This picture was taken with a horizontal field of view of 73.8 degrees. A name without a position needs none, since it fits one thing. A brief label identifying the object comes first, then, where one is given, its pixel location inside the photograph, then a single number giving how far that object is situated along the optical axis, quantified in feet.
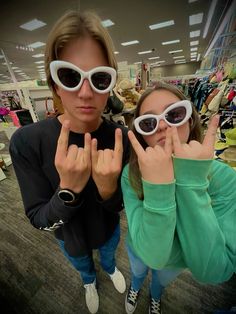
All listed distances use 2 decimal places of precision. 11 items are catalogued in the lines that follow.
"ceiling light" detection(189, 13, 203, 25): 18.90
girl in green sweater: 1.66
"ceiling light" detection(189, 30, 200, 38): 25.94
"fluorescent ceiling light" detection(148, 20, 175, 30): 20.23
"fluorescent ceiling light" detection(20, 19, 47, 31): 16.63
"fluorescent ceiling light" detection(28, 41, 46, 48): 24.10
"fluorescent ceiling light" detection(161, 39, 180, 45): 29.92
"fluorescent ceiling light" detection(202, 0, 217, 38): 16.54
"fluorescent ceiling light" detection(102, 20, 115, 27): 18.12
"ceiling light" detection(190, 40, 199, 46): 32.83
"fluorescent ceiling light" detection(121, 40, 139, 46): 27.31
